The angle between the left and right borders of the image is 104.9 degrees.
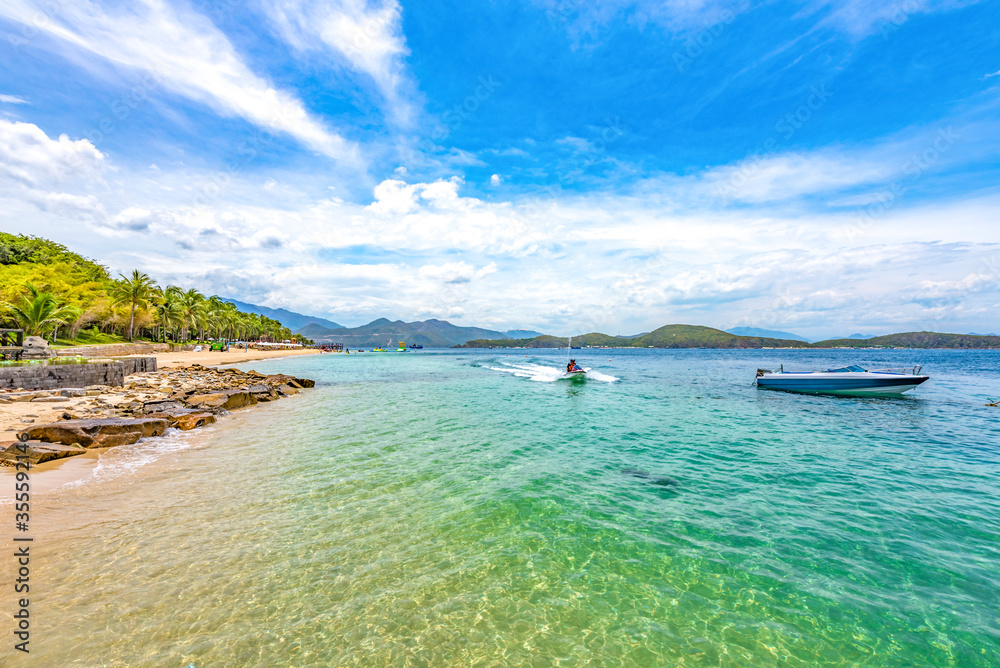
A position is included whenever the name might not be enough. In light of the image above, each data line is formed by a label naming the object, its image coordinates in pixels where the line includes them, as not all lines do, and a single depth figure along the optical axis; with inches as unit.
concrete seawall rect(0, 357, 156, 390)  877.4
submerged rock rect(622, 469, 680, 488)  458.3
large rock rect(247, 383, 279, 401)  1079.0
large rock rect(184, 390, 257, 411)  898.7
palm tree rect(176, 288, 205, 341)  3223.4
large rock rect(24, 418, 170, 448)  535.5
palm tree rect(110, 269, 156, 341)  2413.9
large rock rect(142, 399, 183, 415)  792.1
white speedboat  1267.2
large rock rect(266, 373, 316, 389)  1433.7
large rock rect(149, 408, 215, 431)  724.7
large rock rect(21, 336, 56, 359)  1043.3
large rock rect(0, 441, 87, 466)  461.3
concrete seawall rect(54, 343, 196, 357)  1494.8
